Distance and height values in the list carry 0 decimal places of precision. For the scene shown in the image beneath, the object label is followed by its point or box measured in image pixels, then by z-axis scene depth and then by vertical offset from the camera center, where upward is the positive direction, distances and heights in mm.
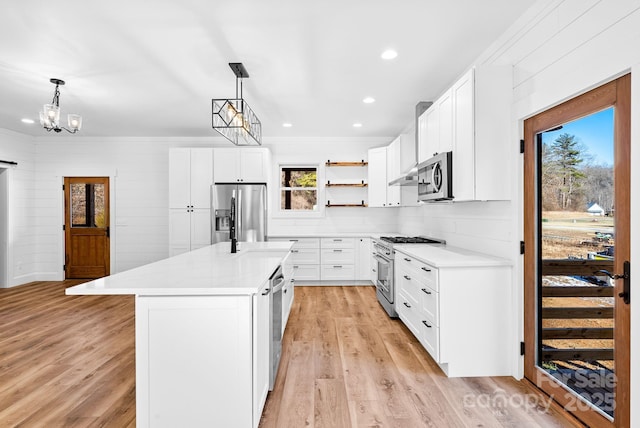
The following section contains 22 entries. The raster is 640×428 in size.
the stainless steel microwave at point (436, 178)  2988 +333
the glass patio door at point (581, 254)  1738 -241
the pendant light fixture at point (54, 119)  3266 +943
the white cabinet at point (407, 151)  4586 +852
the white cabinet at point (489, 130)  2646 +644
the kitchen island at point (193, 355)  1736 -712
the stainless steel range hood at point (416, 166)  4000 +568
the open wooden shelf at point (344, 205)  6375 +160
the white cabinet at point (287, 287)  3195 -738
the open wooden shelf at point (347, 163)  6371 +935
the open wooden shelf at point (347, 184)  6359 +545
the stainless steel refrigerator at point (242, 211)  5621 +45
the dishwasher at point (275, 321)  2291 -763
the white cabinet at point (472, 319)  2596 -802
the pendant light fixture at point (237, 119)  3035 +886
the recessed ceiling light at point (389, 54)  3084 +1454
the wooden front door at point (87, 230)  6465 -300
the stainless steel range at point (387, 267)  4051 -671
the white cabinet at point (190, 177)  5863 +626
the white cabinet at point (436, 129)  3051 +827
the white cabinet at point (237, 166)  5852 +811
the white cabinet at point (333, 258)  5961 -770
